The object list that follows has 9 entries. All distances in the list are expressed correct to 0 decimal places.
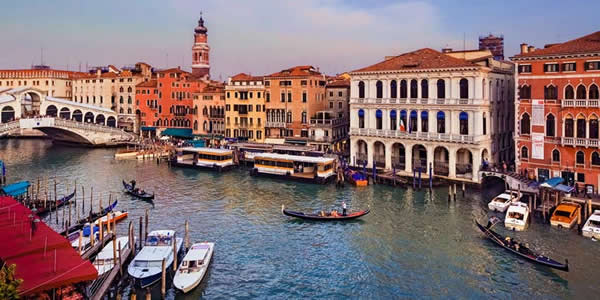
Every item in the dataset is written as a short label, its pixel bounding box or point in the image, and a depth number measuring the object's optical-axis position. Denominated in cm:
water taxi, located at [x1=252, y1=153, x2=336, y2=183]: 3666
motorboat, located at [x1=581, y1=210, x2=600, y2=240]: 2234
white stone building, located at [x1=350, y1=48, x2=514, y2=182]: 3362
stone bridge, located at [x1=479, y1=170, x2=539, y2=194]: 2902
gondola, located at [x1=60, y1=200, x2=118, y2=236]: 2380
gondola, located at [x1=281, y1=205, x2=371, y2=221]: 2583
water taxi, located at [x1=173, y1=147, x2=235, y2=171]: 4312
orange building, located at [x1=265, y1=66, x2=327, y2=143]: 4972
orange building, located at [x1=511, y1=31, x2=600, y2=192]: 2830
